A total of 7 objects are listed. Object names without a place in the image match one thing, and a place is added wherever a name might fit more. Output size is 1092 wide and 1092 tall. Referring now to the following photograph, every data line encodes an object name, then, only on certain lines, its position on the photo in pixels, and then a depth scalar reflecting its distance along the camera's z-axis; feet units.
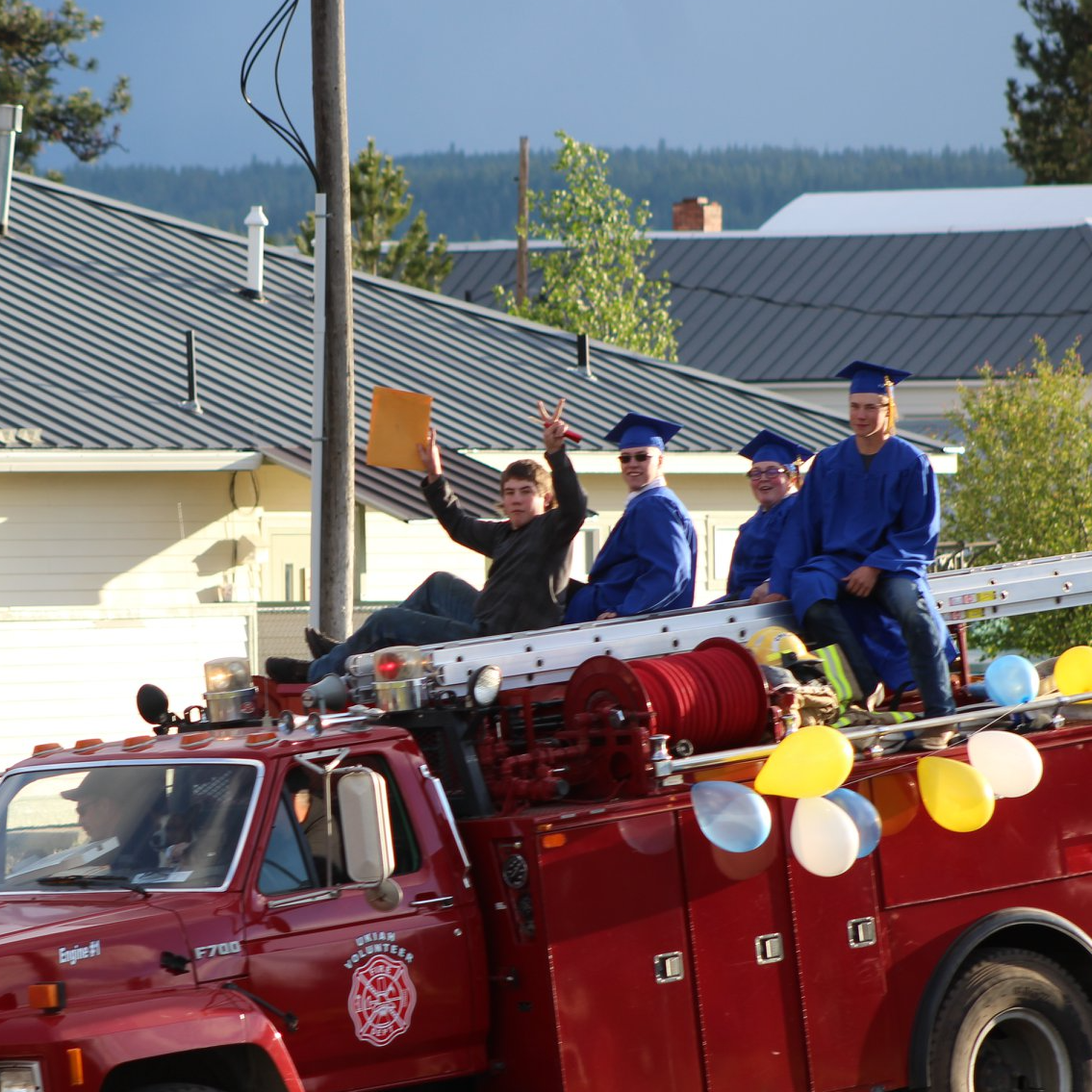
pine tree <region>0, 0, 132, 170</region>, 298.35
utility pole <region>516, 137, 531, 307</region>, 287.40
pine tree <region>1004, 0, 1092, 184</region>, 386.11
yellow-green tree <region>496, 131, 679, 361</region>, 257.55
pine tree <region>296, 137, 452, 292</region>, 356.18
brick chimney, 396.16
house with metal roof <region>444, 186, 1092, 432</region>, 284.82
